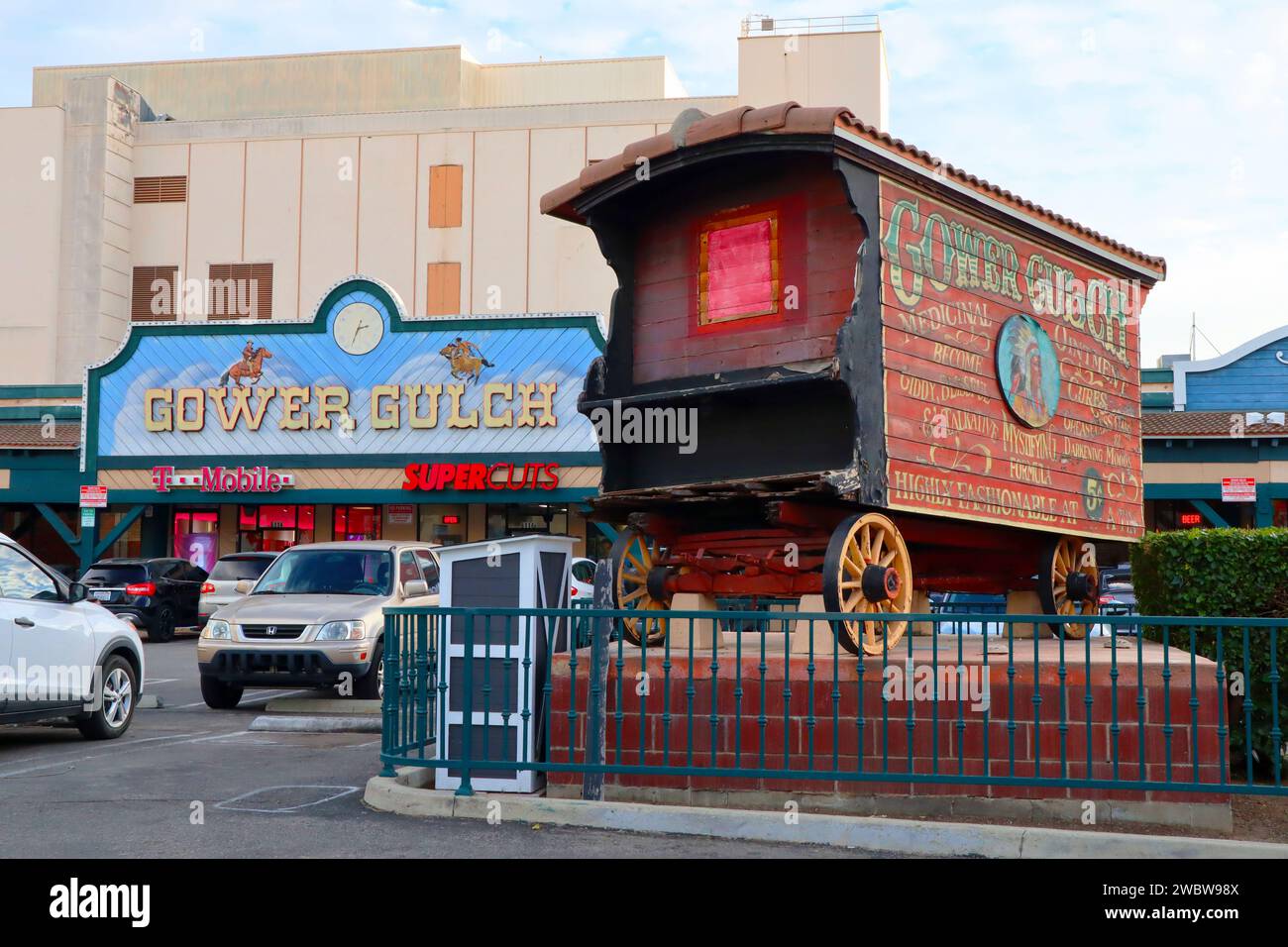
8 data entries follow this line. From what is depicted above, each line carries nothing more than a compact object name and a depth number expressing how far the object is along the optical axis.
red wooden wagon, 8.01
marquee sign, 30.45
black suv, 26.02
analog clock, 31.14
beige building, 42.62
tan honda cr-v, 13.13
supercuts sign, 30.41
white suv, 10.56
